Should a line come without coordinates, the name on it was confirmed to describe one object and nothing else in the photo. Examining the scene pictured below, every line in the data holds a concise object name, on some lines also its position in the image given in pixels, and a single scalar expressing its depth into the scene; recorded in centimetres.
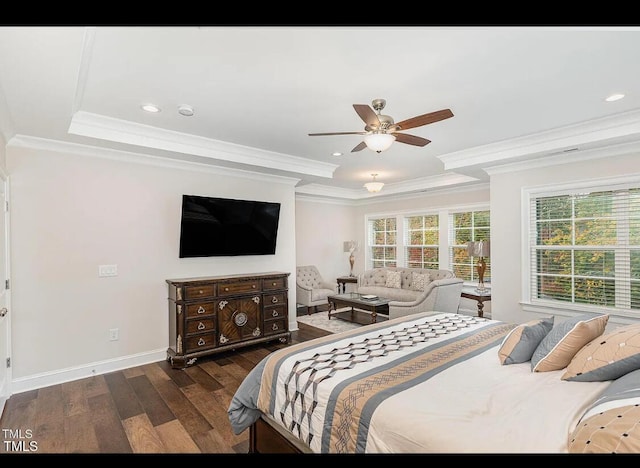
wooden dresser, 384
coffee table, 526
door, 288
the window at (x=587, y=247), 354
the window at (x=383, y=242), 768
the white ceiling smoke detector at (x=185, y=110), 294
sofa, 500
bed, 130
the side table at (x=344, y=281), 747
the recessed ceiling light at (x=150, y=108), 290
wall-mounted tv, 420
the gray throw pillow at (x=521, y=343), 205
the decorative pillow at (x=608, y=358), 161
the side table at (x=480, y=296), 514
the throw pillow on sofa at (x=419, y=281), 604
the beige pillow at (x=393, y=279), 649
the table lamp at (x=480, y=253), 527
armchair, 643
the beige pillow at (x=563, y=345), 190
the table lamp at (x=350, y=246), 780
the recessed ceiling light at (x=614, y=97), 277
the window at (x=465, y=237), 605
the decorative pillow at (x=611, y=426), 105
